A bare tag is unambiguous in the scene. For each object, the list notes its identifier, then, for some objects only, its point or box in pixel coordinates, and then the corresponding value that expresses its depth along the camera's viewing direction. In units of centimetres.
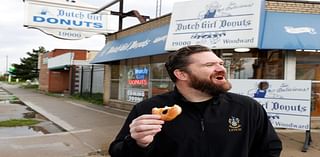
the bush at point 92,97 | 1516
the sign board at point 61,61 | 2023
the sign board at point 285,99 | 578
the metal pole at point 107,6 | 1234
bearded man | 156
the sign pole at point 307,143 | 561
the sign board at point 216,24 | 724
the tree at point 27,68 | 4777
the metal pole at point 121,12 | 1323
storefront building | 718
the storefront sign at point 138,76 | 1113
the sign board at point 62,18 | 1154
